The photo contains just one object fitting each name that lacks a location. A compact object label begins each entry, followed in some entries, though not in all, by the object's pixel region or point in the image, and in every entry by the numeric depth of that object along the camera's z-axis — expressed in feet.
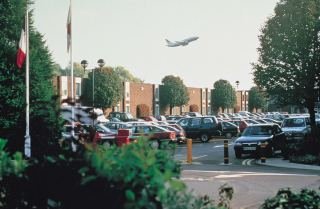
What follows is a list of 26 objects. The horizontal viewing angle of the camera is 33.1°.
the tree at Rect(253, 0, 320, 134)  88.94
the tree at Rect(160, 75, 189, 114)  264.31
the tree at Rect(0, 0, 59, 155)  64.54
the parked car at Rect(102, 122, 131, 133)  111.62
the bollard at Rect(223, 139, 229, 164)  72.79
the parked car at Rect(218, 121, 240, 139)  147.02
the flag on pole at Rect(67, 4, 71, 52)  63.26
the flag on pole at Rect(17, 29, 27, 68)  58.13
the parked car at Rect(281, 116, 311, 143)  94.96
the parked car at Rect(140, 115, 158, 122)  192.20
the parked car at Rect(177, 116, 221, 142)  131.85
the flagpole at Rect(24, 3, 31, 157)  58.85
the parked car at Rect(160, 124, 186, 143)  118.93
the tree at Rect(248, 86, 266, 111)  352.73
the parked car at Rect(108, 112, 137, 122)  196.03
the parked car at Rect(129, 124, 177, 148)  103.63
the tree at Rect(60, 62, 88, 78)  481.18
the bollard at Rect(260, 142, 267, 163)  77.93
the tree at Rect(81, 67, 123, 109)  210.18
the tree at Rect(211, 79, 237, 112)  311.68
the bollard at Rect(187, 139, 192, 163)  74.64
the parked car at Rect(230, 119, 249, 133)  152.25
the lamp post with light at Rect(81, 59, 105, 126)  124.88
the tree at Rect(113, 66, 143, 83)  528.83
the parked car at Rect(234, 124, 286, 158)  81.56
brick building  207.32
